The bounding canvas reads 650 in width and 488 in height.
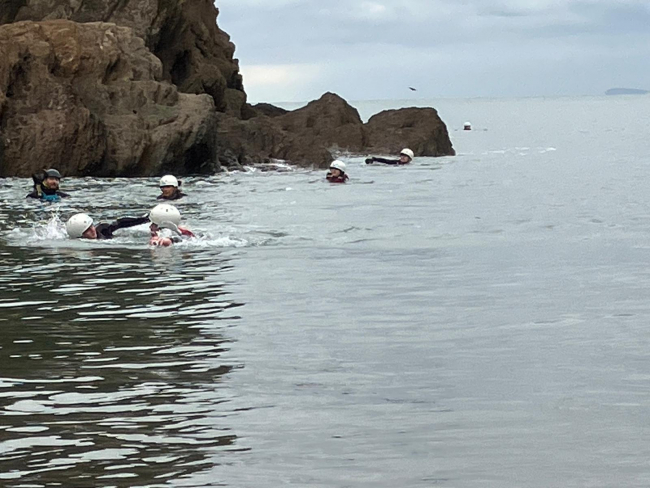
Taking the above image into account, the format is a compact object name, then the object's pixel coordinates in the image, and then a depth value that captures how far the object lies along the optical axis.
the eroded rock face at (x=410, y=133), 60.97
